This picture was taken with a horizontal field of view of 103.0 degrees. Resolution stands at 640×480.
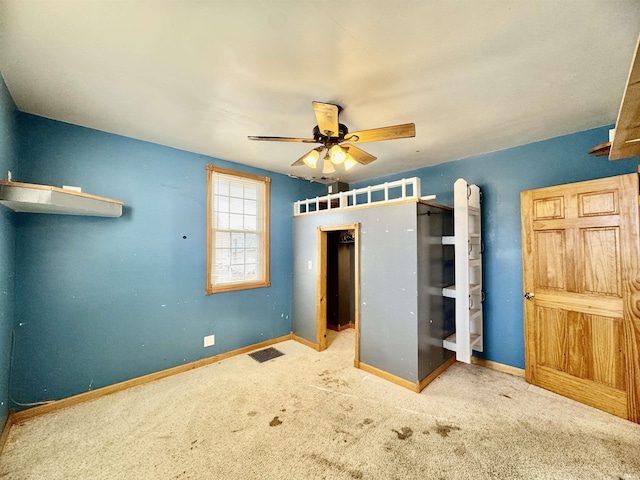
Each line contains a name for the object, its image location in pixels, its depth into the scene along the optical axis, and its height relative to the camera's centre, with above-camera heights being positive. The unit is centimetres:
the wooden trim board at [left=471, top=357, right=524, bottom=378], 299 -147
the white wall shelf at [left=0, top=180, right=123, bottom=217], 180 +41
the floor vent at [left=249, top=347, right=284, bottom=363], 345 -147
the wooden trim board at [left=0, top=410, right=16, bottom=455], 192 -141
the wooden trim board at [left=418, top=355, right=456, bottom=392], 269 -145
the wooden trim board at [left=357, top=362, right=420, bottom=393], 268 -145
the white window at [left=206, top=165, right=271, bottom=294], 347 +29
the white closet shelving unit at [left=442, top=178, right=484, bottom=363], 271 -20
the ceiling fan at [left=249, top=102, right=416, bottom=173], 182 +91
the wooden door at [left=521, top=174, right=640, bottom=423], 221 -43
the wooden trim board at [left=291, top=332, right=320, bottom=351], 379 -142
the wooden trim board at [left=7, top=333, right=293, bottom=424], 226 -142
